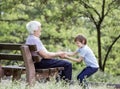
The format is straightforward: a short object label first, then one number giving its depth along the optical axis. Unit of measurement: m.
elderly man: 8.60
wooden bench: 8.24
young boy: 9.41
